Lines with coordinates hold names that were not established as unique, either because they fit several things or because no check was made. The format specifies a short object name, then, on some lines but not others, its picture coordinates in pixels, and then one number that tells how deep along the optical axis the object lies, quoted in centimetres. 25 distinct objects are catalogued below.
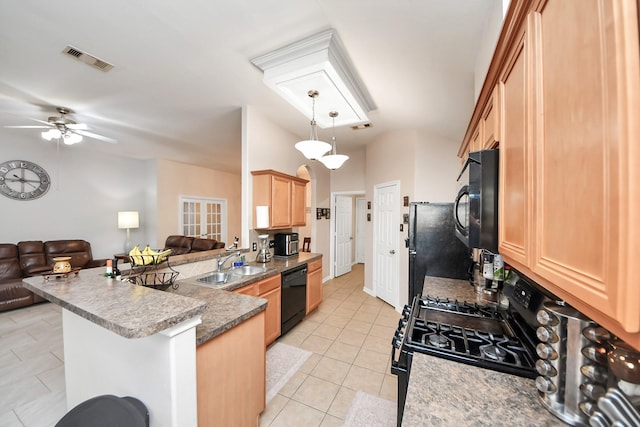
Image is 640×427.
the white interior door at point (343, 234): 578
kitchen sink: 247
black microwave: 98
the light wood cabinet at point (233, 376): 119
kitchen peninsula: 99
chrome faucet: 266
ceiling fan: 307
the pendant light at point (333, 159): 294
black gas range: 99
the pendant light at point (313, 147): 241
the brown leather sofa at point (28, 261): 348
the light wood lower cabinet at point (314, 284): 337
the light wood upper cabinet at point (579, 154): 34
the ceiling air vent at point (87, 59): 203
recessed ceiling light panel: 193
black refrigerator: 236
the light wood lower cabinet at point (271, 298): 244
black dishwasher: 285
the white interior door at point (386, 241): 391
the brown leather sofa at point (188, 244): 512
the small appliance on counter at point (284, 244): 354
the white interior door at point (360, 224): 757
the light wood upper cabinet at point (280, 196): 315
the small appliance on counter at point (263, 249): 317
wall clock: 404
